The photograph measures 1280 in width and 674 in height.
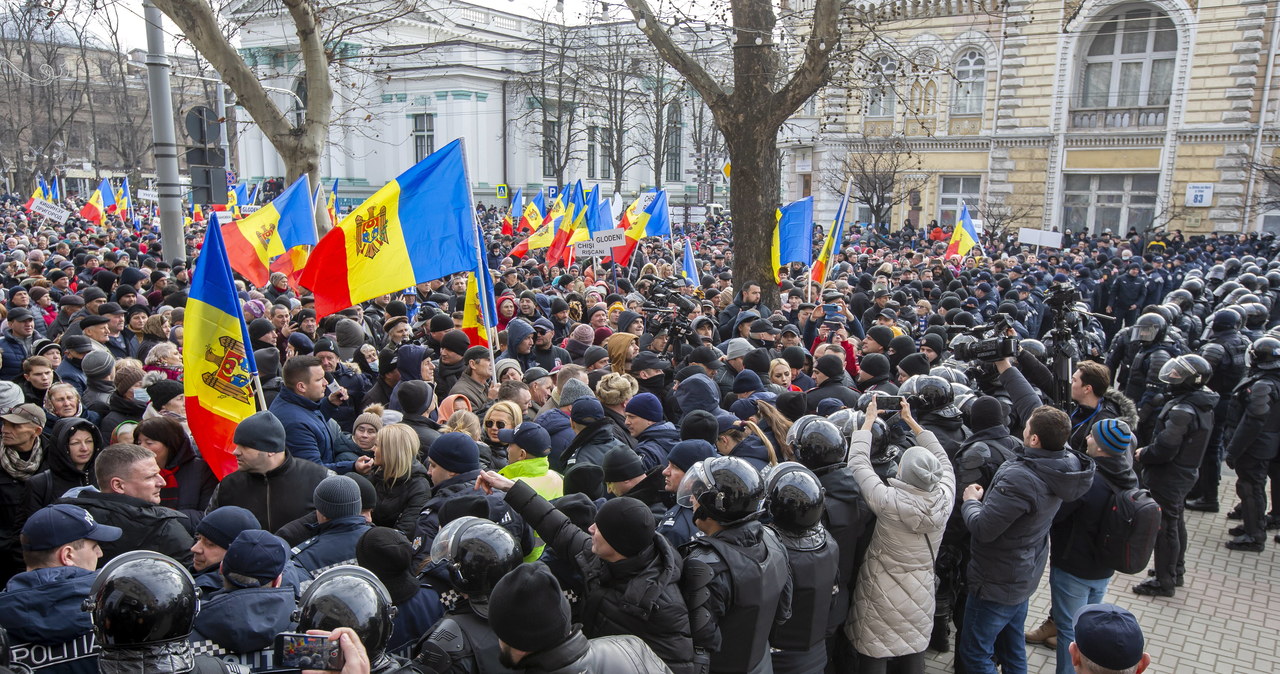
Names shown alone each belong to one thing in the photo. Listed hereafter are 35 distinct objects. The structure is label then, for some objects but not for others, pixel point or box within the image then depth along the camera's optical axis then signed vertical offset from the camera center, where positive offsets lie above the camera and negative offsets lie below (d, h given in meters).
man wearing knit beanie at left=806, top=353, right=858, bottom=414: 6.62 -1.45
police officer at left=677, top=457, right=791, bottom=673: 3.26 -1.41
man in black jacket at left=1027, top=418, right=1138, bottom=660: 4.84 -1.85
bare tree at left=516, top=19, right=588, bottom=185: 39.25 +4.89
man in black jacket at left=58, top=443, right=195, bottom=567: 3.84 -1.41
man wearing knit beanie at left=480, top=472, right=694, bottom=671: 3.04 -1.33
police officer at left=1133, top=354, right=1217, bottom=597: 6.36 -1.81
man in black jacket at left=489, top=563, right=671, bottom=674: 2.48 -1.22
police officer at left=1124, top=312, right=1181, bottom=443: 7.98 -1.44
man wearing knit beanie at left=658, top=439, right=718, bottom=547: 3.76 -1.26
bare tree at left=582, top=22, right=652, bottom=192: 39.03 +5.31
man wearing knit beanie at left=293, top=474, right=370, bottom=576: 3.68 -1.44
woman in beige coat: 4.16 -1.77
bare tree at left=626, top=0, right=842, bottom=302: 11.20 +1.39
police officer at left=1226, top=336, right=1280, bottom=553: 7.12 -1.90
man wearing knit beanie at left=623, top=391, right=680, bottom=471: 5.20 -1.38
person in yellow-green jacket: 4.23 -1.32
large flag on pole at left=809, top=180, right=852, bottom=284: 12.77 -0.78
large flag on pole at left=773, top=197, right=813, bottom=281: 12.42 -0.55
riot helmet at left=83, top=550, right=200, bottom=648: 2.40 -1.15
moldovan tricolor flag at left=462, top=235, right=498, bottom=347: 6.73 -1.00
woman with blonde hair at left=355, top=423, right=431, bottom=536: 4.32 -1.44
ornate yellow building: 28.72 +2.92
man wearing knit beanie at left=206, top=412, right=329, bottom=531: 4.36 -1.48
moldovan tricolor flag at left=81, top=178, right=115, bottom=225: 23.05 -0.63
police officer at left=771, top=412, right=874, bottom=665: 4.25 -1.43
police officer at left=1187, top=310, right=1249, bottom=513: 8.27 -1.65
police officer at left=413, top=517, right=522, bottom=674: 2.82 -1.35
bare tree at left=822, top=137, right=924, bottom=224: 30.88 +0.87
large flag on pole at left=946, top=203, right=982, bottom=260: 17.02 -0.78
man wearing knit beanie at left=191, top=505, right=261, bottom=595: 3.44 -1.36
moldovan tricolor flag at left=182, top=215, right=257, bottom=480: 5.14 -0.99
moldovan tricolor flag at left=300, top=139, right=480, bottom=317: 6.73 -0.38
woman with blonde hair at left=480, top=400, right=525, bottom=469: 5.21 -1.38
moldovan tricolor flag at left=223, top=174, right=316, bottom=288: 10.97 -0.57
